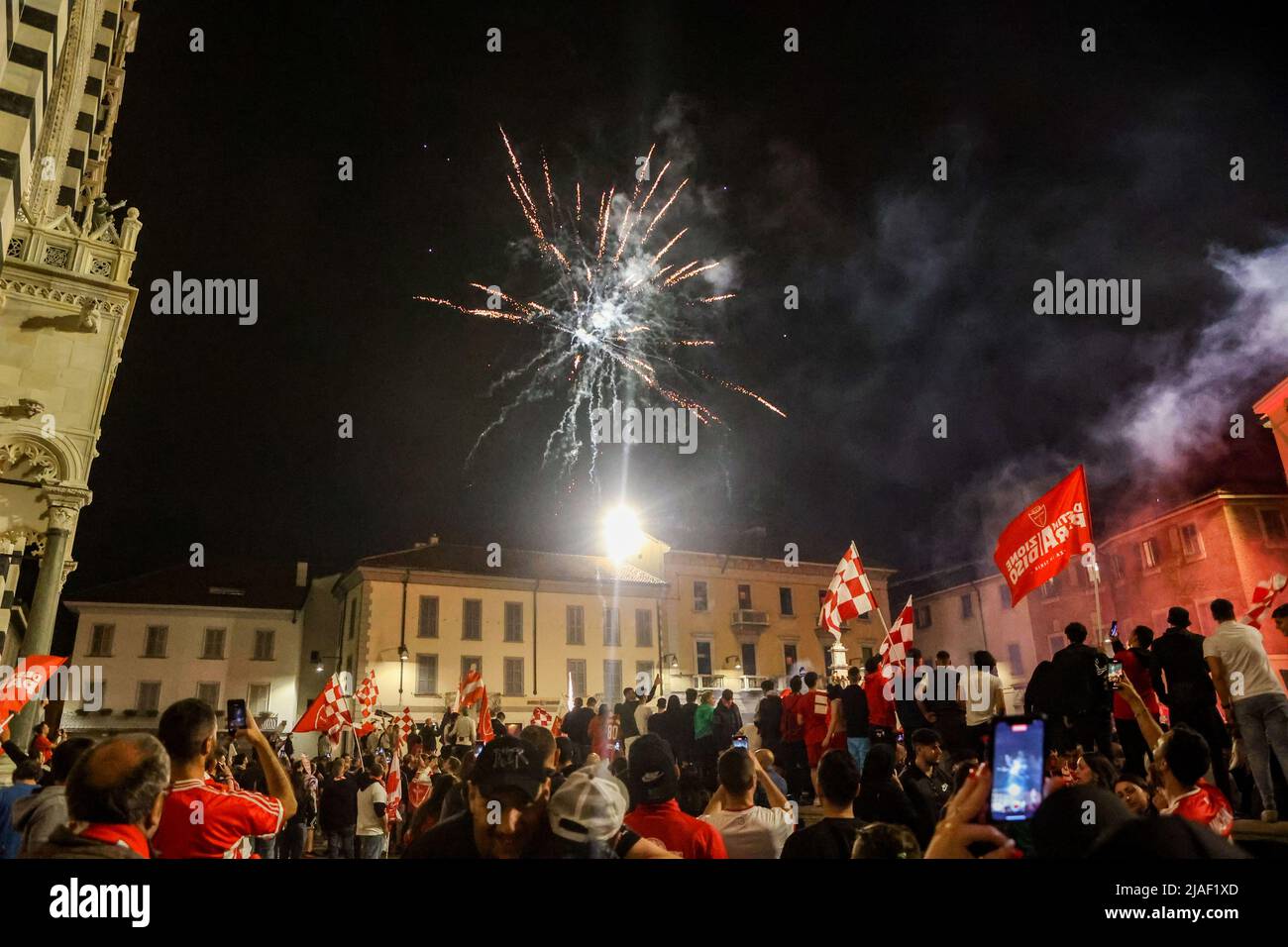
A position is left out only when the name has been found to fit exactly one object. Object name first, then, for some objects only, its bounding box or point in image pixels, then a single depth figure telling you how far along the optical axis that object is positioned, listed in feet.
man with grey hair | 9.00
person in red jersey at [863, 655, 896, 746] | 35.35
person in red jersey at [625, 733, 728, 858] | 13.93
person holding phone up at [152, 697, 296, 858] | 12.64
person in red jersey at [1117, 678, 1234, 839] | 14.82
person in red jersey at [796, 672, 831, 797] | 37.63
